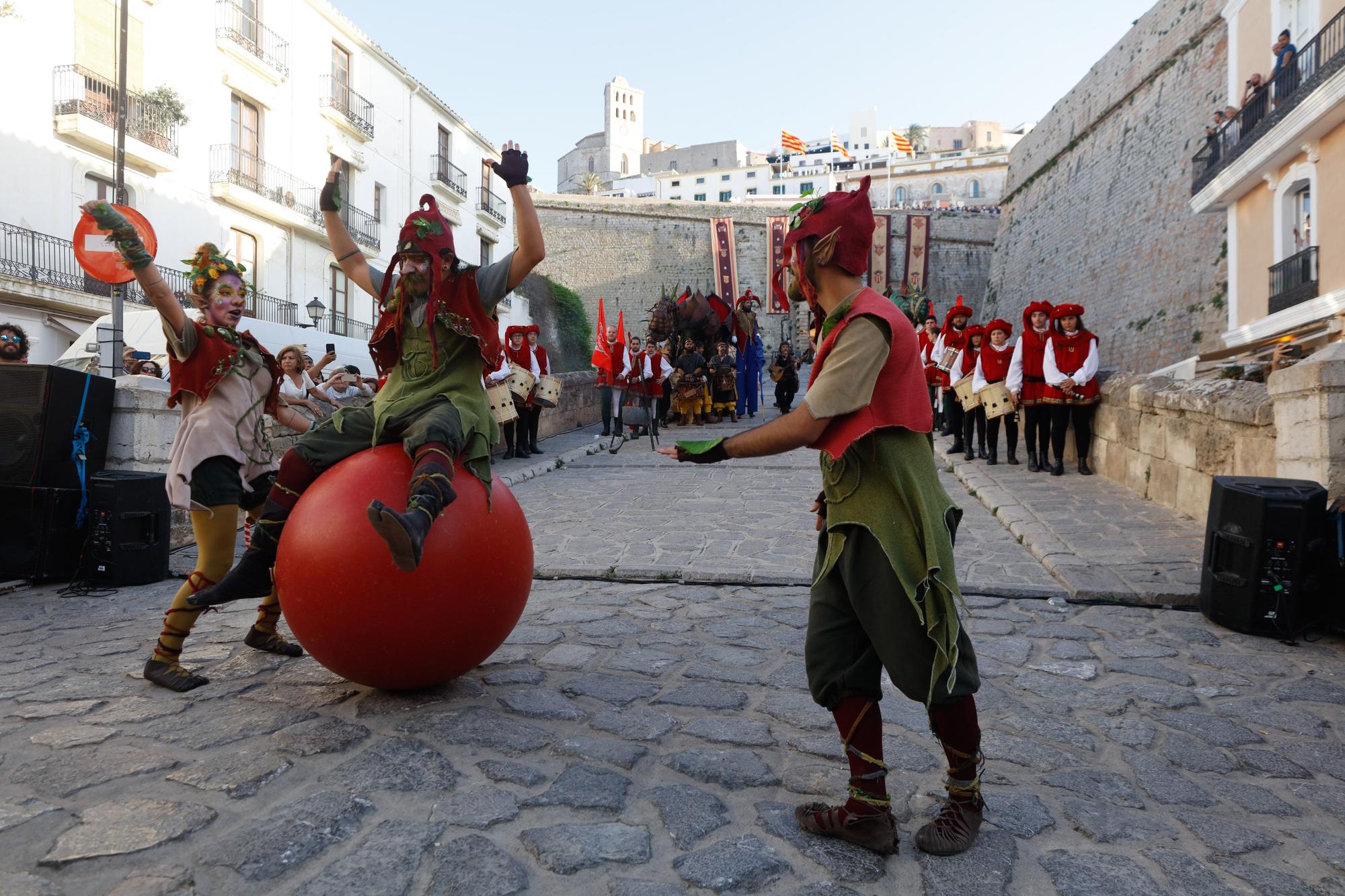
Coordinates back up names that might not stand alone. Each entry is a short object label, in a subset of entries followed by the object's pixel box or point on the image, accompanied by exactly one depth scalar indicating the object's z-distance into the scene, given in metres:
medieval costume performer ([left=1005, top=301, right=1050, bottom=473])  9.98
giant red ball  3.19
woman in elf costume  3.82
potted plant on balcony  20.55
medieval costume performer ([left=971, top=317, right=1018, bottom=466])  10.69
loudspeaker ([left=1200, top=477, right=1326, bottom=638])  4.61
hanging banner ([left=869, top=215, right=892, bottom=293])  40.09
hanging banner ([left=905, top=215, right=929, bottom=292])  42.16
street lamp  20.89
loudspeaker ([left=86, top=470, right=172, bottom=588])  6.00
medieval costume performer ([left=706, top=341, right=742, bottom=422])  19.86
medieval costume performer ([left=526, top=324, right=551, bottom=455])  14.21
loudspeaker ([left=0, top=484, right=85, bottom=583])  5.99
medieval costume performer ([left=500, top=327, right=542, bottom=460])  13.61
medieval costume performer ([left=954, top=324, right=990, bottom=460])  11.44
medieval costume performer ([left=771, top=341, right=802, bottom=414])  20.22
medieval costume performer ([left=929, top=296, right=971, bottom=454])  12.21
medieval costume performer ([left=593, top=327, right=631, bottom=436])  15.72
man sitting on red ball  3.51
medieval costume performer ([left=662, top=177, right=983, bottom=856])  2.39
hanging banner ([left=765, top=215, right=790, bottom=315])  41.59
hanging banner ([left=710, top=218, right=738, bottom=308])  46.12
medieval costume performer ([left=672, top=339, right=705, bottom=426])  19.02
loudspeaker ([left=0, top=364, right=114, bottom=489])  6.02
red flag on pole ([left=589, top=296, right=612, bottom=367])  15.49
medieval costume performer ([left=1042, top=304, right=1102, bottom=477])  9.80
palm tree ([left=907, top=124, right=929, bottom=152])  105.44
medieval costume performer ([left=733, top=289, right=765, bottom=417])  20.86
